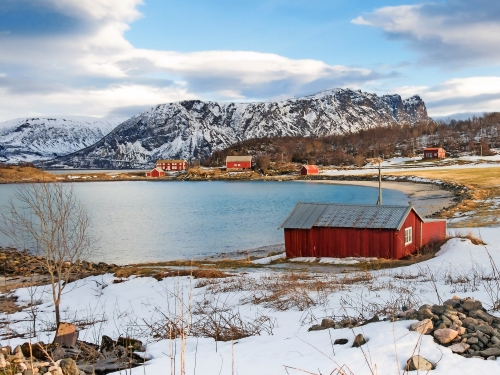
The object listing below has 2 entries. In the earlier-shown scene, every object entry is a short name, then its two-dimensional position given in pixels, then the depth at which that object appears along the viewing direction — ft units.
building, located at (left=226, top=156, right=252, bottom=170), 466.70
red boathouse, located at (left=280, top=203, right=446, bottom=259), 77.56
